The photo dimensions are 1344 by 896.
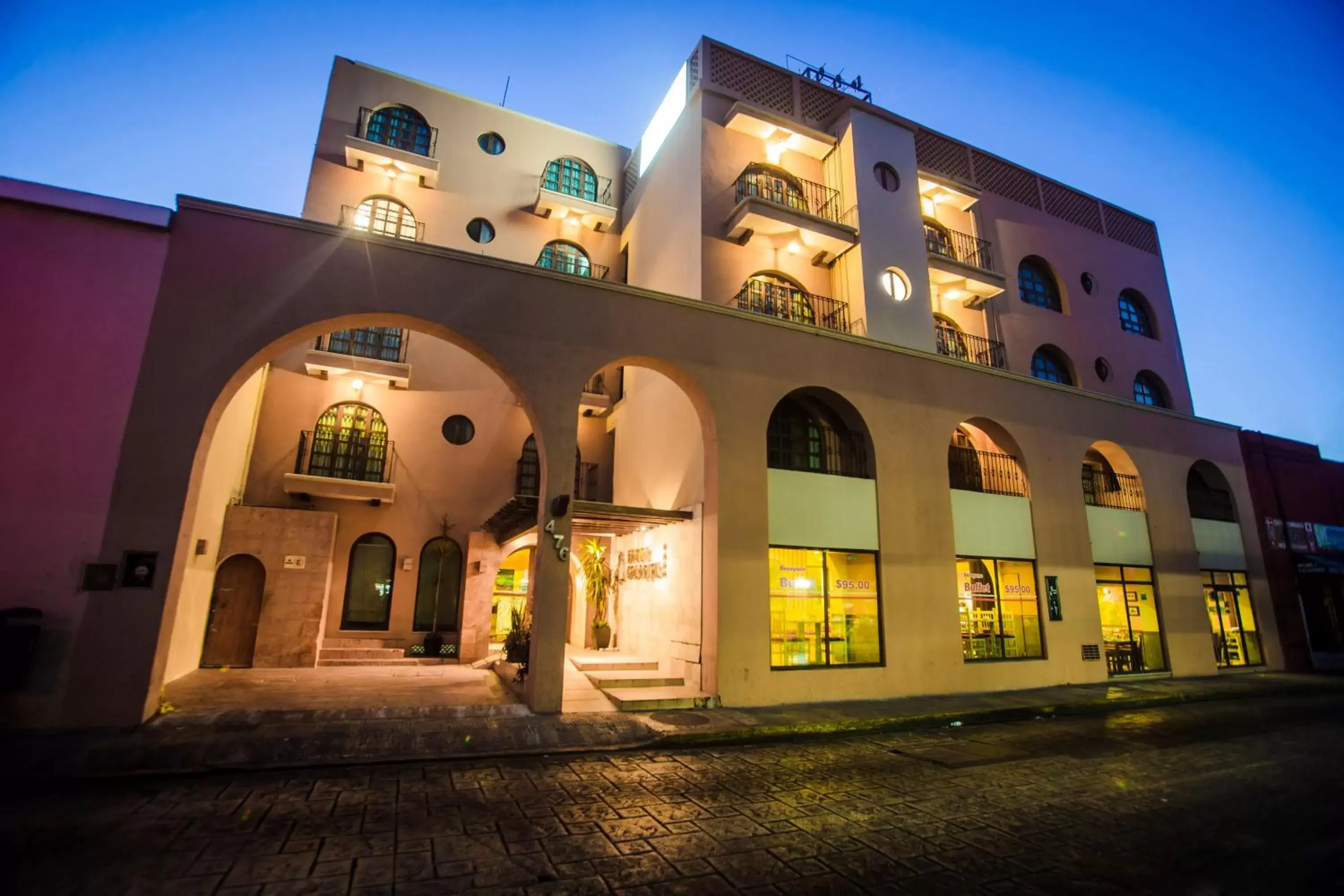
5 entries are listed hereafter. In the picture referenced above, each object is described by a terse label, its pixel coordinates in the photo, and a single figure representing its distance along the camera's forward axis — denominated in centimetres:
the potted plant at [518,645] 1054
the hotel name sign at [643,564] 1180
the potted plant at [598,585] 1460
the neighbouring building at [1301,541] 1645
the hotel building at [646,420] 770
